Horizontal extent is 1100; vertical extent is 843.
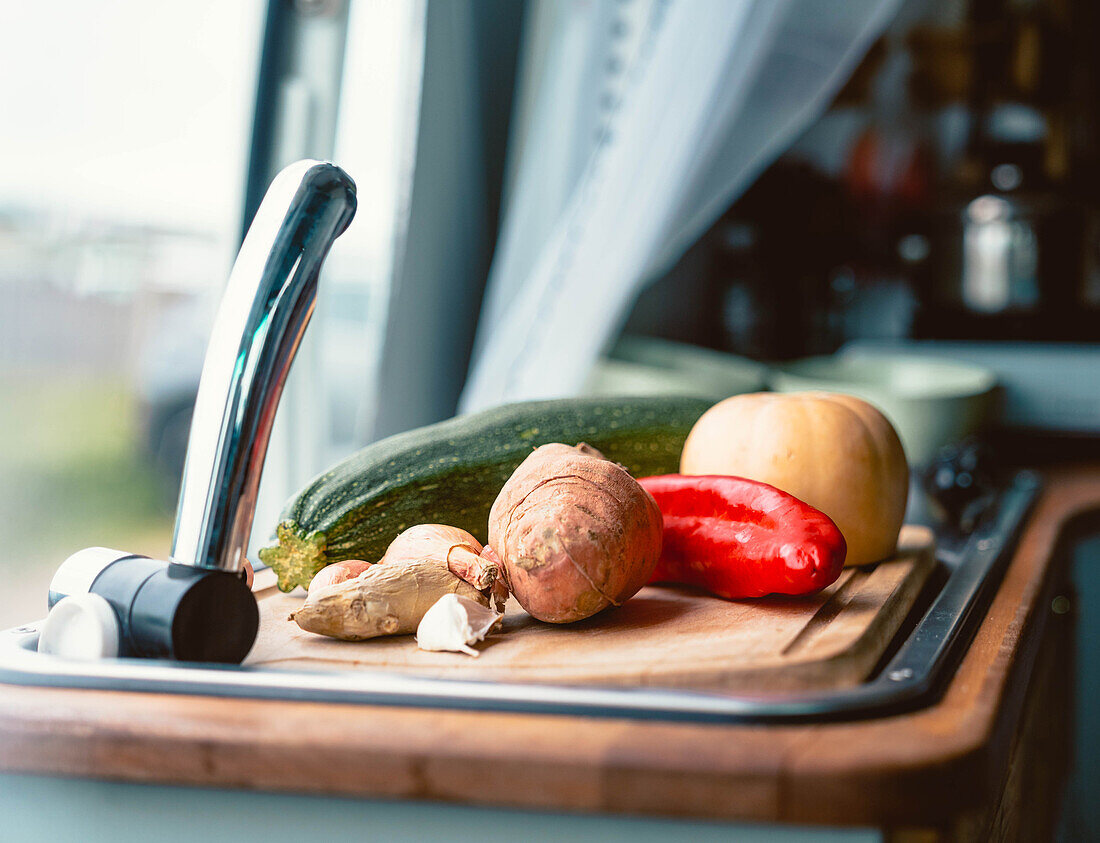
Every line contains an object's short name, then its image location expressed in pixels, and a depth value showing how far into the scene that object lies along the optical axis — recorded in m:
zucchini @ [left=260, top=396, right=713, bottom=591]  0.65
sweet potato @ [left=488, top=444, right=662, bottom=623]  0.51
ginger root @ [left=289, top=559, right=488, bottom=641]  0.51
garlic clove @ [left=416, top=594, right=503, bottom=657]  0.50
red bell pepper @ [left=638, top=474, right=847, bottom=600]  0.56
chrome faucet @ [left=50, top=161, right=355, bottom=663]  0.47
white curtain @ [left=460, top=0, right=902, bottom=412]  1.21
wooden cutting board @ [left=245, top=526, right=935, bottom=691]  0.47
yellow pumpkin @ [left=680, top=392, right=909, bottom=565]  0.68
